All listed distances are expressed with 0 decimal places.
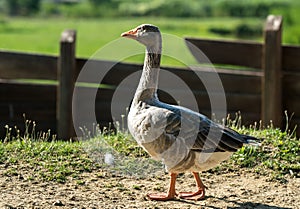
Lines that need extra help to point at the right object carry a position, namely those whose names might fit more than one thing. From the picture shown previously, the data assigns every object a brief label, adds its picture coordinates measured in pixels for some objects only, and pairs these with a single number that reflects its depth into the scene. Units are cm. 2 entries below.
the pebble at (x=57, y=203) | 619
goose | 621
